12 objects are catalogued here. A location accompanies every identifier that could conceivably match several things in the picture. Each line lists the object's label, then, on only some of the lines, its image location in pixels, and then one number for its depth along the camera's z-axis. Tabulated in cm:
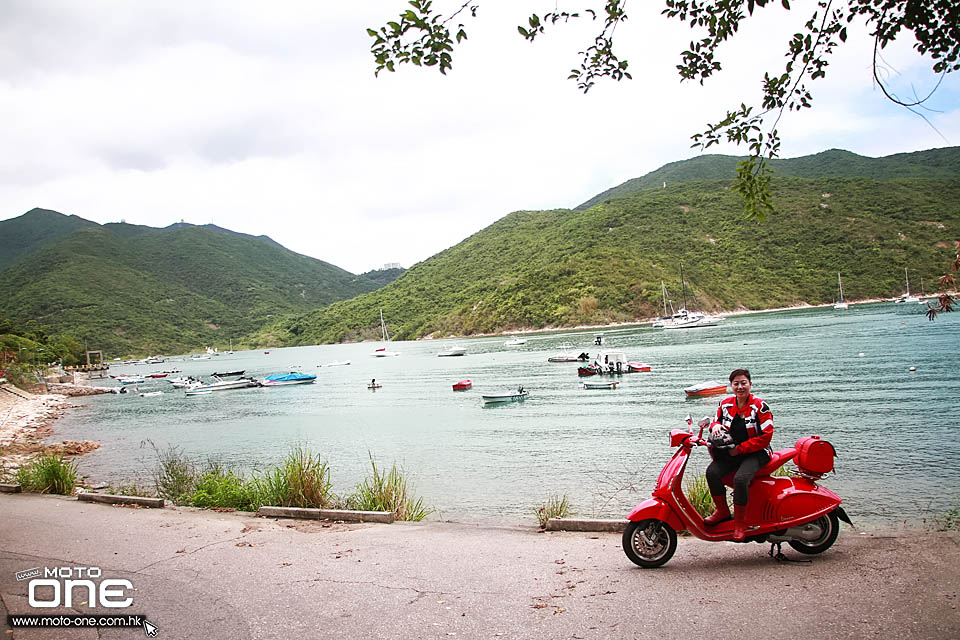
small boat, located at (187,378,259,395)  6549
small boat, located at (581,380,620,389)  3893
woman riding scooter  520
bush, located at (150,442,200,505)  1029
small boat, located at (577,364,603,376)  4603
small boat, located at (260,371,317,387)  6950
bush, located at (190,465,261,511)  912
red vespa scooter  515
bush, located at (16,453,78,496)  1034
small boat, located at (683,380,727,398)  3203
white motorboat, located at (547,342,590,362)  5661
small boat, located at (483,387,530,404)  3681
